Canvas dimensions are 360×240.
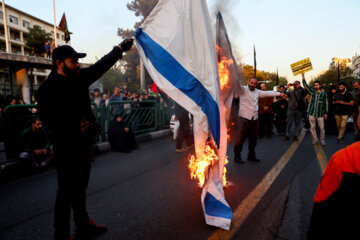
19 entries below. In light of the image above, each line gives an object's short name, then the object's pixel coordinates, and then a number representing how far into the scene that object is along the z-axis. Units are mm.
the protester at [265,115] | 9078
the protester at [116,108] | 7861
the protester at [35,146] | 5164
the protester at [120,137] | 7184
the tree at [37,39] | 35750
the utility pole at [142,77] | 28242
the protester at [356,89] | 8008
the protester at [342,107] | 8250
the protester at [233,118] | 5848
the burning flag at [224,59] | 3361
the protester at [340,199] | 1210
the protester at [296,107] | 8502
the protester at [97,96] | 11027
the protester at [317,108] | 7746
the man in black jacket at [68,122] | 2238
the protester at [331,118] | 10094
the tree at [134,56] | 33562
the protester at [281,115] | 9828
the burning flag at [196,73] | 2734
